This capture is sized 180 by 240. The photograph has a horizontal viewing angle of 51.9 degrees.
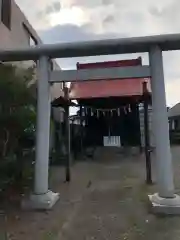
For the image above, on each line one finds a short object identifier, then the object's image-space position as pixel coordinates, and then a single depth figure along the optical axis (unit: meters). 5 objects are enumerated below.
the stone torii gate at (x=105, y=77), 3.86
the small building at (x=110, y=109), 8.08
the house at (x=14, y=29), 5.89
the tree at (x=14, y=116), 3.97
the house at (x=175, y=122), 14.66
